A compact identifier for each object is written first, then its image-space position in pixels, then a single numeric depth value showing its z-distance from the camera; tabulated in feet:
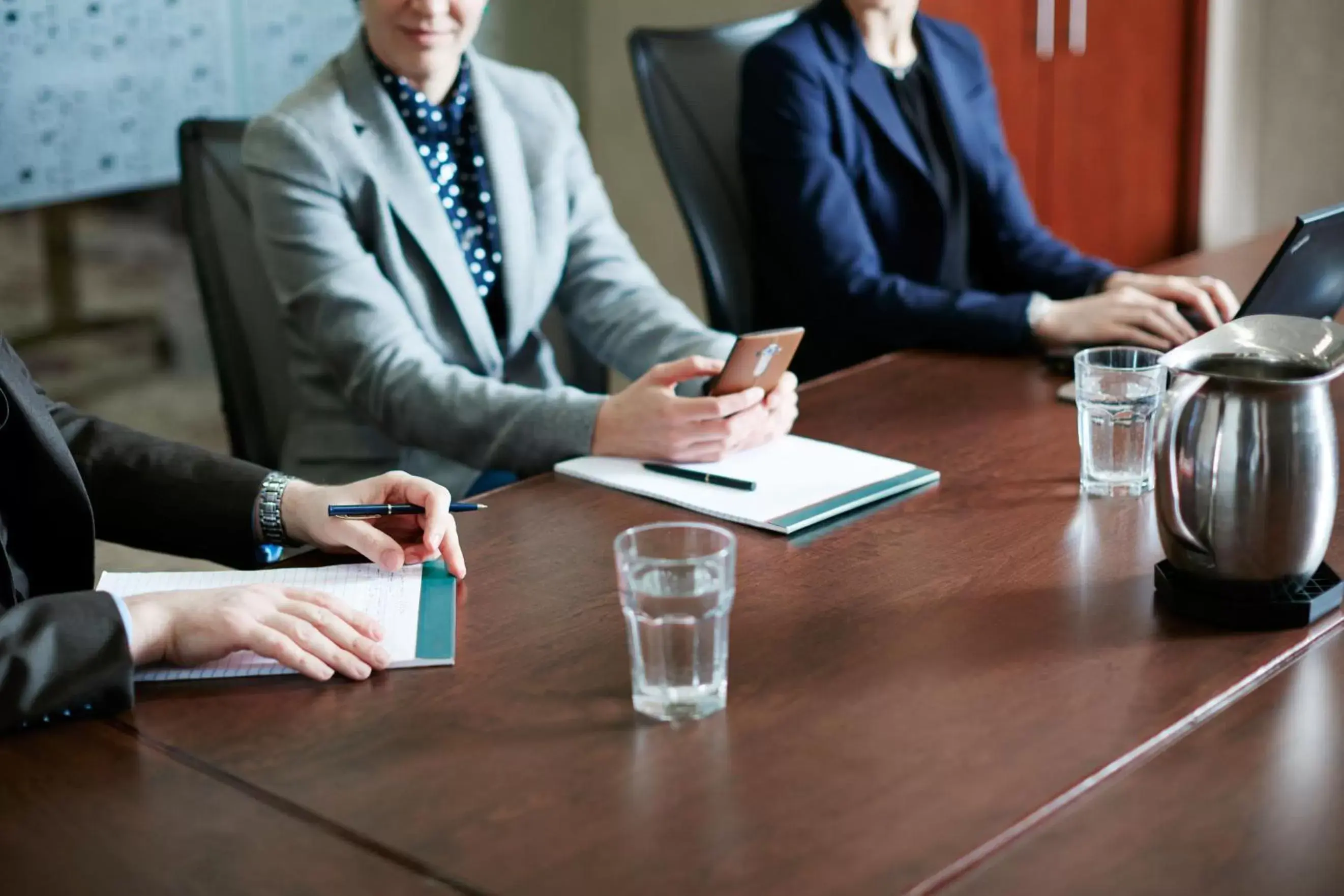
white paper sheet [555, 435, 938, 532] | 4.79
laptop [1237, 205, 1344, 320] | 5.53
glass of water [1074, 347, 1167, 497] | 4.96
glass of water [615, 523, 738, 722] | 3.45
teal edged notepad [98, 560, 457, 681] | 3.75
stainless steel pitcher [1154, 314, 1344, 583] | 3.83
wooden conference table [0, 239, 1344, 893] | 2.90
